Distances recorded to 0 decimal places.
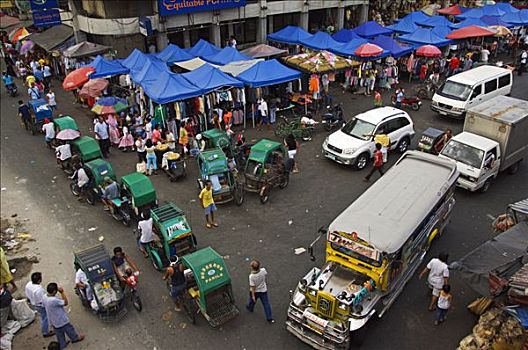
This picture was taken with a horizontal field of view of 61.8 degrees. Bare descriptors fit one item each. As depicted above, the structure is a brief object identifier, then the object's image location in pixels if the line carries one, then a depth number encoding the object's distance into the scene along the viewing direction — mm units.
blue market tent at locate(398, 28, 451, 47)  24875
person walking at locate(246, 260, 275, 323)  8945
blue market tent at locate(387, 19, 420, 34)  28469
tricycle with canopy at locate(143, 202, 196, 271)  10828
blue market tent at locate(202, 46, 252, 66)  21875
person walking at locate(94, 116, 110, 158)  16859
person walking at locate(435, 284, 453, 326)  9055
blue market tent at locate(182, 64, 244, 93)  17891
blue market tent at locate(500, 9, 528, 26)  29516
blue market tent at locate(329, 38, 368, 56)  23502
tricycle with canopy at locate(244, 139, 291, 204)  14094
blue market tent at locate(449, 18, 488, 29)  28031
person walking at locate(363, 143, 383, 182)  14609
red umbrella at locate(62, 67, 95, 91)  20156
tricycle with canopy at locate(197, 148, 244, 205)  13688
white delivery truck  13922
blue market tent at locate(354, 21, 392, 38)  27484
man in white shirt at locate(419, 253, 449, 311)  9258
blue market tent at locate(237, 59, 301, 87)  18656
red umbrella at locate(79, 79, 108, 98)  20062
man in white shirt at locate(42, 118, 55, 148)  17220
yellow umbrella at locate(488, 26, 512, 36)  26559
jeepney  8602
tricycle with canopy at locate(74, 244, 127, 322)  9617
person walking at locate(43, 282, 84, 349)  8508
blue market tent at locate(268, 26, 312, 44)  26250
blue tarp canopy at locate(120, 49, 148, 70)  20583
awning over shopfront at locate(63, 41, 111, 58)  23125
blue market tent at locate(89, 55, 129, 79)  20531
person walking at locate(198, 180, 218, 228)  12211
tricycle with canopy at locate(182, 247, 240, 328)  9102
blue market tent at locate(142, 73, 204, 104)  16833
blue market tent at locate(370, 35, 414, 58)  23750
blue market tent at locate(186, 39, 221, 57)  23438
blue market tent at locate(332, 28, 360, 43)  27156
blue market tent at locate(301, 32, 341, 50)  24703
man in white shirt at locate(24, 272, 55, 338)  8781
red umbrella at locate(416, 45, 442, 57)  23844
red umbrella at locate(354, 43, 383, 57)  22438
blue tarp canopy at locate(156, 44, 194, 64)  22375
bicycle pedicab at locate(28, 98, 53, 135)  19016
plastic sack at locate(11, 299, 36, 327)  9519
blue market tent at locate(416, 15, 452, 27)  29047
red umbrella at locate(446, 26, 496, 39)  25375
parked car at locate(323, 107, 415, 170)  15764
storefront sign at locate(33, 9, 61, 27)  24516
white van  19531
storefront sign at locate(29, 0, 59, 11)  24375
